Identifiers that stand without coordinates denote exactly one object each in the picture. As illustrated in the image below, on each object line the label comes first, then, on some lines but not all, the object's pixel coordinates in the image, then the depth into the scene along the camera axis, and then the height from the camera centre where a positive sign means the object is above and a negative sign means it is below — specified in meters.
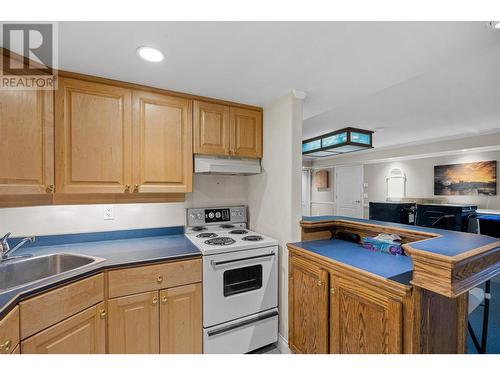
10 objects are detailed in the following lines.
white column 1.82 +0.08
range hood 1.90 +0.19
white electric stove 1.61 -0.81
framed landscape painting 3.71 +0.16
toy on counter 1.50 -0.40
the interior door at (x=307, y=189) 7.19 -0.06
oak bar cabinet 0.98 -0.57
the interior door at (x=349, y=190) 5.83 -0.08
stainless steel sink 1.29 -0.50
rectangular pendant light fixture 3.31 +0.73
